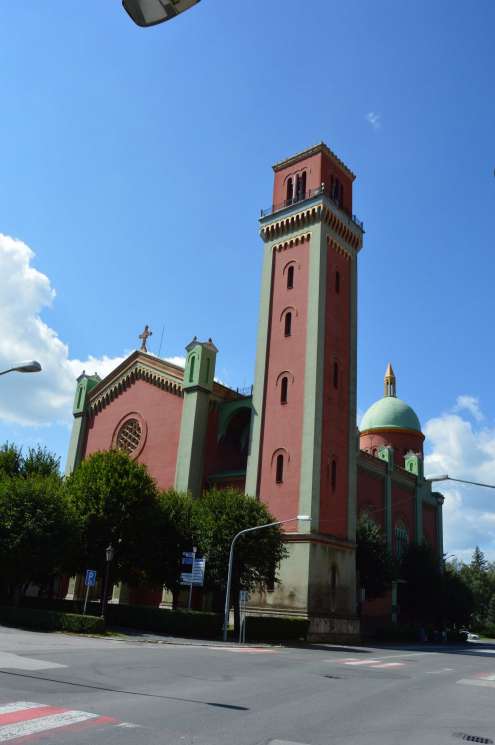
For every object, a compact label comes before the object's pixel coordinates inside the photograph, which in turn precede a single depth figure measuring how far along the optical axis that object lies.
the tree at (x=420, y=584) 52.56
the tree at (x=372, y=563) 45.66
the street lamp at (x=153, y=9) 3.36
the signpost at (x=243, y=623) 31.00
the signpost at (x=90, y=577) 30.30
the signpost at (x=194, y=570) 31.12
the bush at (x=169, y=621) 31.34
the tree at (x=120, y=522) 35.47
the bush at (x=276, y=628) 32.69
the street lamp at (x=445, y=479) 18.31
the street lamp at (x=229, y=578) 31.10
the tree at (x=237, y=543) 33.75
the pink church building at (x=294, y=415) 38.62
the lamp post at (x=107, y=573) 31.67
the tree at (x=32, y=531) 31.59
